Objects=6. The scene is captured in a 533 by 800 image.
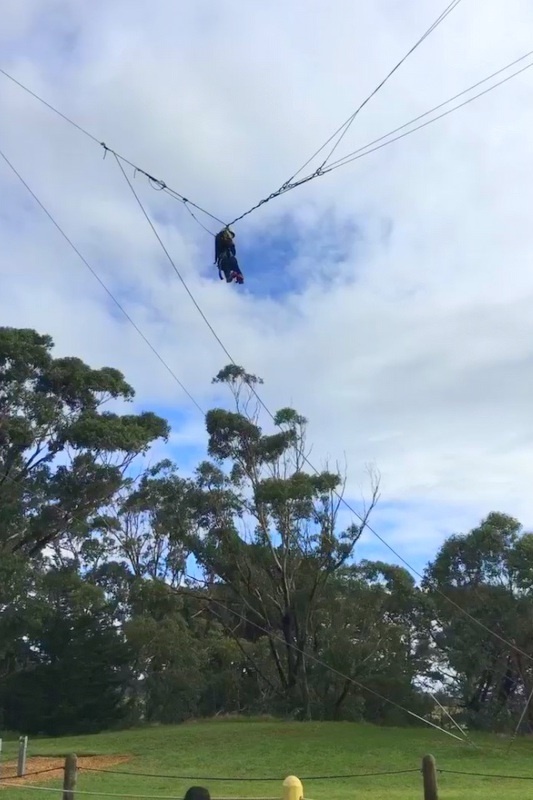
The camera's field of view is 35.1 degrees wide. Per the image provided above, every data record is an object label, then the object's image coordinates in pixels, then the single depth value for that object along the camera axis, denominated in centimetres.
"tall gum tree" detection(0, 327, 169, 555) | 2955
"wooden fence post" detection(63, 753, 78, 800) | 1061
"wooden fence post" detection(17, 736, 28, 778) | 1650
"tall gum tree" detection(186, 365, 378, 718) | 3059
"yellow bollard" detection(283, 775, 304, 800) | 659
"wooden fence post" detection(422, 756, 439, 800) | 923
